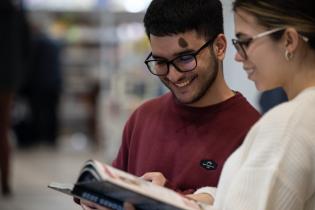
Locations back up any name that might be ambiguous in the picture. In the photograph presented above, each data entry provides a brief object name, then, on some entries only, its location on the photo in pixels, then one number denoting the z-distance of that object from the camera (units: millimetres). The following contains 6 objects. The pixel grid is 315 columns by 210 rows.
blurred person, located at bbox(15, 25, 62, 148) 8797
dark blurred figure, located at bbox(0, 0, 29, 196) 5262
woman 1444
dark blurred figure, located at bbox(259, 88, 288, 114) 3273
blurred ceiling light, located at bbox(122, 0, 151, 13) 7317
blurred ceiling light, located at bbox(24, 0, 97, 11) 9953
